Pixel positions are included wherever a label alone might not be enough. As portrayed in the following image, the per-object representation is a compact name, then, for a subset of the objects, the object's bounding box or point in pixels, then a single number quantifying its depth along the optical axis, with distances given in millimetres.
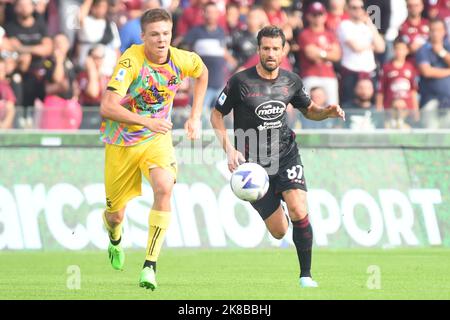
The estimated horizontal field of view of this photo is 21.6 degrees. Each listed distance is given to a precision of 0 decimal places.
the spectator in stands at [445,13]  20359
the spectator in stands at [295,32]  19547
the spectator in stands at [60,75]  18422
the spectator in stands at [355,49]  19359
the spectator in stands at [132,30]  18906
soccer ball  11938
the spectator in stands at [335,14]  19916
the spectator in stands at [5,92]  18188
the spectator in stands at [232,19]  19672
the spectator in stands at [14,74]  18531
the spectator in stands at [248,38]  19281
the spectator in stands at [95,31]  19297
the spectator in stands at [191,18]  19594
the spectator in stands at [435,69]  19234
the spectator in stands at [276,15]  19812
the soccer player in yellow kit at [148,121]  11312
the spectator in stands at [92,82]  18734
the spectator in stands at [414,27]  19864
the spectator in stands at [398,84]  19172
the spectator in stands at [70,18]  19484
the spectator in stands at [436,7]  20375
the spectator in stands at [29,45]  18656
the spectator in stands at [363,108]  17188
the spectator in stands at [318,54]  19078
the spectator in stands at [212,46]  18797
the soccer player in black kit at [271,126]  12102
